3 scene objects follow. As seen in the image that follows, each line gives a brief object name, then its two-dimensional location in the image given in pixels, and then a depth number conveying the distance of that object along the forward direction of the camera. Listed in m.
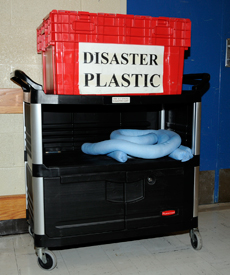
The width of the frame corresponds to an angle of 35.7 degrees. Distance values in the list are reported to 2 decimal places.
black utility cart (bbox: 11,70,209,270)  1.84
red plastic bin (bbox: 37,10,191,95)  1.74
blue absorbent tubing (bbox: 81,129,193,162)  1.98
